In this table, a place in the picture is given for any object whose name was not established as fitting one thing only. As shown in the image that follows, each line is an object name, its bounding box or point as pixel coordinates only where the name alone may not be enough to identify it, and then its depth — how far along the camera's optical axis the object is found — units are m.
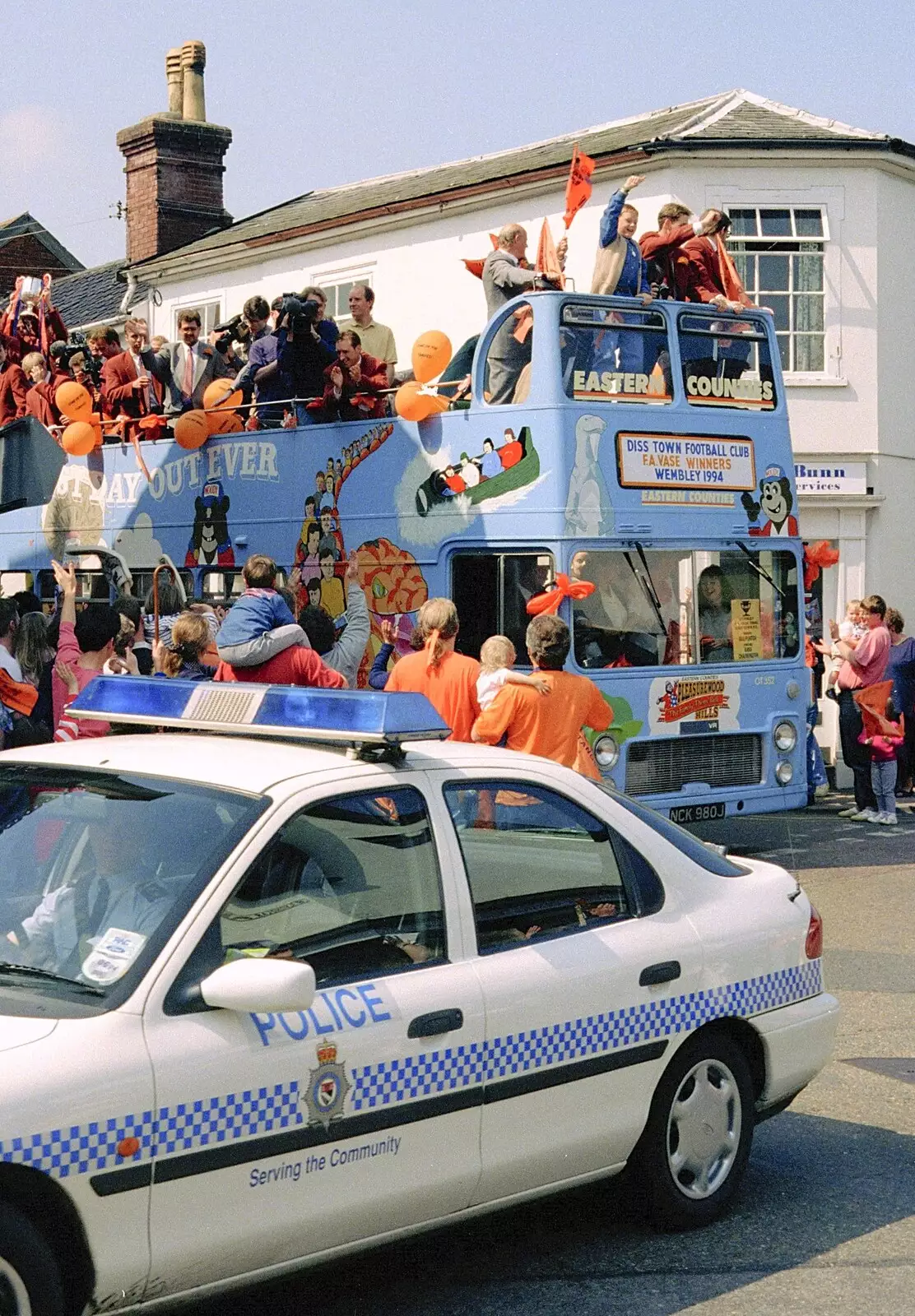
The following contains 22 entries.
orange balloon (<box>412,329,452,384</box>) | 12.96
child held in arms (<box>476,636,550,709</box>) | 10.27
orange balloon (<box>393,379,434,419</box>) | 12.62
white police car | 4.05
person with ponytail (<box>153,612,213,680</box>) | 9.32
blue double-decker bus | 12.23
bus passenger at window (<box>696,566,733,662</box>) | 12.88
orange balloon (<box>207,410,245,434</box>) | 14.66
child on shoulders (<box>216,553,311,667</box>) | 9.28
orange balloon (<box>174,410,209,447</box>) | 14.66
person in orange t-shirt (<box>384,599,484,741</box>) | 9.81
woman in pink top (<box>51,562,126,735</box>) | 8.80
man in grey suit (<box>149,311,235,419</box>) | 15.52
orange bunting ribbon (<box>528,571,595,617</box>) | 11.77
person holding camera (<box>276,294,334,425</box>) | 13.99
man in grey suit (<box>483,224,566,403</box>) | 12.40
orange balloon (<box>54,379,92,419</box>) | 15.26
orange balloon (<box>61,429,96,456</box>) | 15.62
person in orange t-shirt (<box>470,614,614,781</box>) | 9.65
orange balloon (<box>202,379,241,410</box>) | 14.64
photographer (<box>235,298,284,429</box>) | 14.22
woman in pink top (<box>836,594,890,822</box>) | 15.41
